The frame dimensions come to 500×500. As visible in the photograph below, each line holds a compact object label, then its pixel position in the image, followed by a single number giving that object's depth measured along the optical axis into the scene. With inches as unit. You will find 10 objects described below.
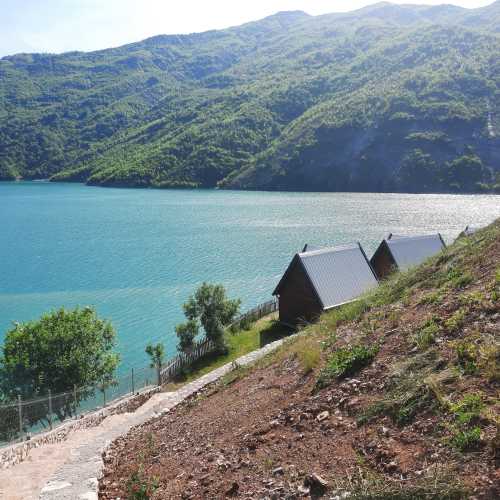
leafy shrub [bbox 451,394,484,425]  260.5
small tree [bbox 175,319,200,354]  1211.9
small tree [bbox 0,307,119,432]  964.6
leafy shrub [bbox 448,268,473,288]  454.4
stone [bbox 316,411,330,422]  336.8
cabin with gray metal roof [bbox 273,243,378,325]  1151.6
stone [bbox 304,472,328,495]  262.5
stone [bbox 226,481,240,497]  295.6
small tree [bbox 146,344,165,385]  1090.1
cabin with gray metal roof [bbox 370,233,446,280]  1322.6
